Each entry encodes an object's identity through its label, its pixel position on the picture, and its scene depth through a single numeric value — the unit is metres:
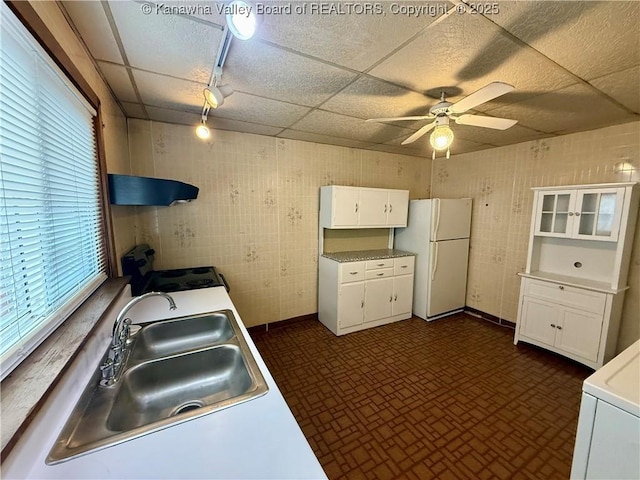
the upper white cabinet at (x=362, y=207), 3.04
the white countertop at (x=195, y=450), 0.62
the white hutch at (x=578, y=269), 2.24
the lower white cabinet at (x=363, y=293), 2.98
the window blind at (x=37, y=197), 0.74
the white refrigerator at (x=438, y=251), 3.26
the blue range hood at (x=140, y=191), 1.56
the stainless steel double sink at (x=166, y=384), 0.75
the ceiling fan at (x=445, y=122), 1.69
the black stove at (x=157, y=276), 1.84
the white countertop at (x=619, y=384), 0.84
